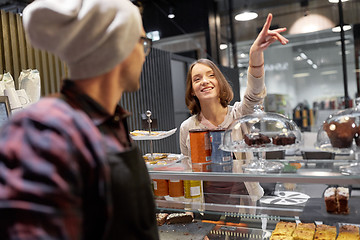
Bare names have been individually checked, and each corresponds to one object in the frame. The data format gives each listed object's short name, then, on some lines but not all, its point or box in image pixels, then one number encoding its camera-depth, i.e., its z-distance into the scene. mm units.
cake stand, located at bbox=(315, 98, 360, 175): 1494
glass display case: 1562
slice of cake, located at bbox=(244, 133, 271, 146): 1659
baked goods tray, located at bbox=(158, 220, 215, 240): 1964
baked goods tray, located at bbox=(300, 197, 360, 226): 1729
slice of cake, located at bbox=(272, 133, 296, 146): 1658
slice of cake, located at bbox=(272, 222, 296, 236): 1810
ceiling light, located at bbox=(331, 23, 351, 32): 6465
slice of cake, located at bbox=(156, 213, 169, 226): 2102
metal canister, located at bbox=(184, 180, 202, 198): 2000
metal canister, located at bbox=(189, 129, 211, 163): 1885
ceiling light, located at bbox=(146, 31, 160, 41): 7492
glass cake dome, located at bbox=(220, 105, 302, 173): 1657
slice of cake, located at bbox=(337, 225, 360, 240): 1712
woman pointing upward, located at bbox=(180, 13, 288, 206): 2361
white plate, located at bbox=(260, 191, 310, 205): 1908
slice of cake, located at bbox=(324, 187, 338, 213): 1761
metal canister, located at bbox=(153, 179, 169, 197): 2049
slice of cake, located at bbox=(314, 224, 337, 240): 1771
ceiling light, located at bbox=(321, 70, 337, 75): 6574
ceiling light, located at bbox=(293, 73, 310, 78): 6863
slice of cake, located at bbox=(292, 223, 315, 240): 1817
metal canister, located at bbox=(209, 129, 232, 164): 1845
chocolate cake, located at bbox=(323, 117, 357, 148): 1496
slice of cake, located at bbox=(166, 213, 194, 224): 2082
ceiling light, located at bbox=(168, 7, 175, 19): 7586
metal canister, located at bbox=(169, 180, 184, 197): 2021
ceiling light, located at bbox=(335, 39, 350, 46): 6465
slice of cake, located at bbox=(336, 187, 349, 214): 1740
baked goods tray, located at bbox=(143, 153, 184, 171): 1865
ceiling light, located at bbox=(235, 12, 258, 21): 7215
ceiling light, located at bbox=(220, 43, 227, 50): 7562
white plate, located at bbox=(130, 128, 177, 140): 2162
